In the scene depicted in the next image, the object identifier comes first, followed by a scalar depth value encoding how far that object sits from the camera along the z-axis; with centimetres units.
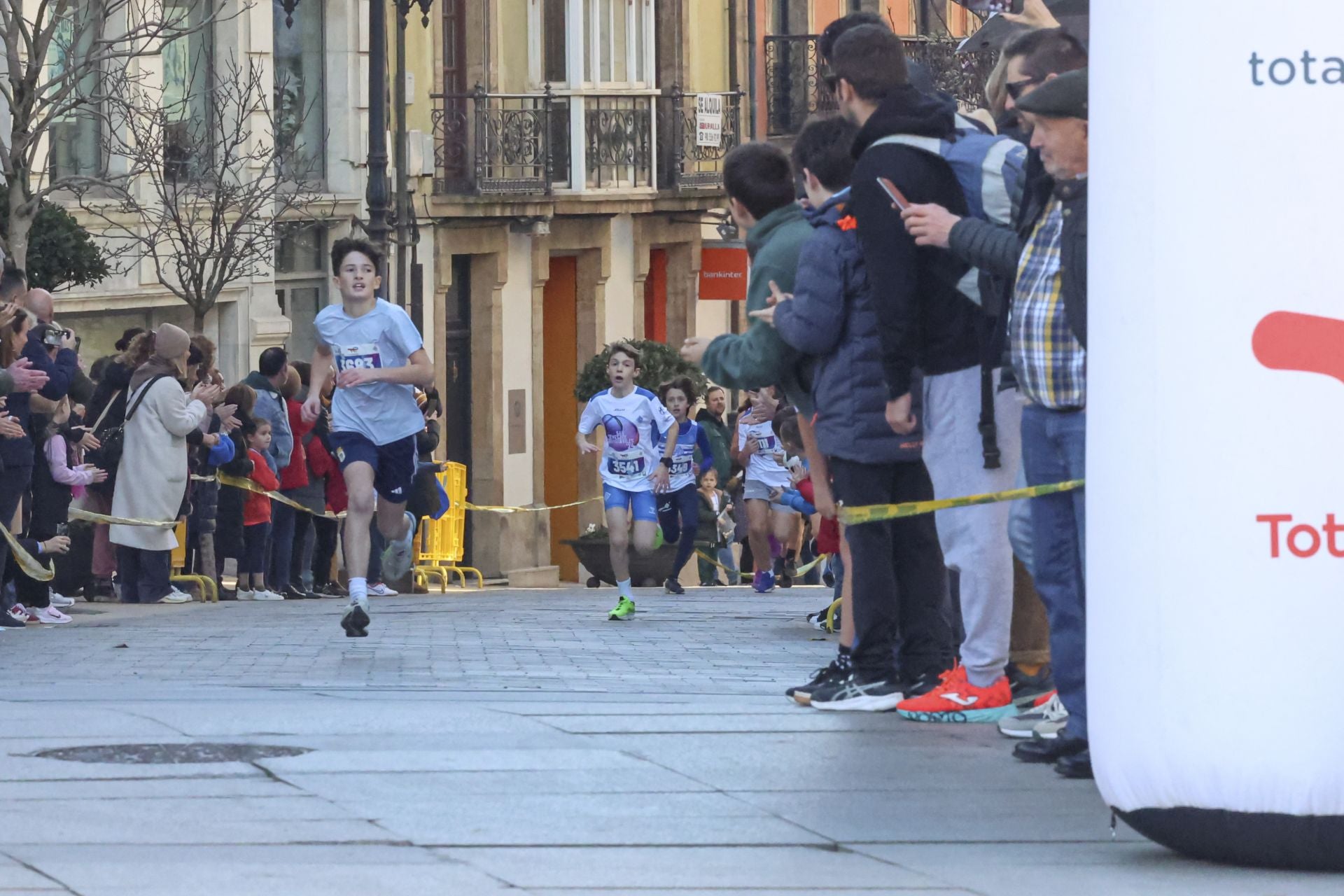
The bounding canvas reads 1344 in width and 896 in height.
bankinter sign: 4181
